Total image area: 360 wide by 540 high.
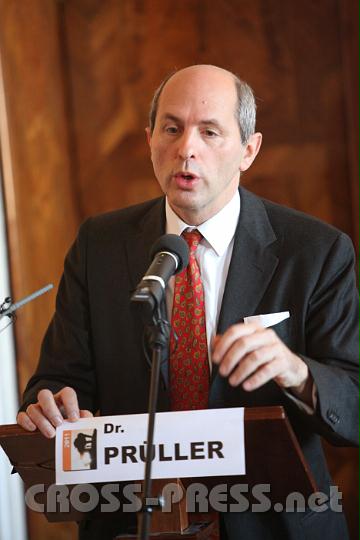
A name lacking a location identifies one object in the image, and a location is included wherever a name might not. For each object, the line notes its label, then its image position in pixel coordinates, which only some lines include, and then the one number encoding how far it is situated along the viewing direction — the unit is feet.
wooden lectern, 14.80
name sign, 14.81
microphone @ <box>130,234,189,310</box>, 14.39
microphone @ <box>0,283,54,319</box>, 15.10
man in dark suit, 15.70
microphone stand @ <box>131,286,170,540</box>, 14.32
